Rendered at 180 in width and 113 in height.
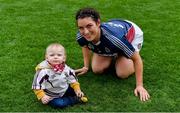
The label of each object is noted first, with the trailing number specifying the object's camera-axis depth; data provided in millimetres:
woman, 3441
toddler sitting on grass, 3334
